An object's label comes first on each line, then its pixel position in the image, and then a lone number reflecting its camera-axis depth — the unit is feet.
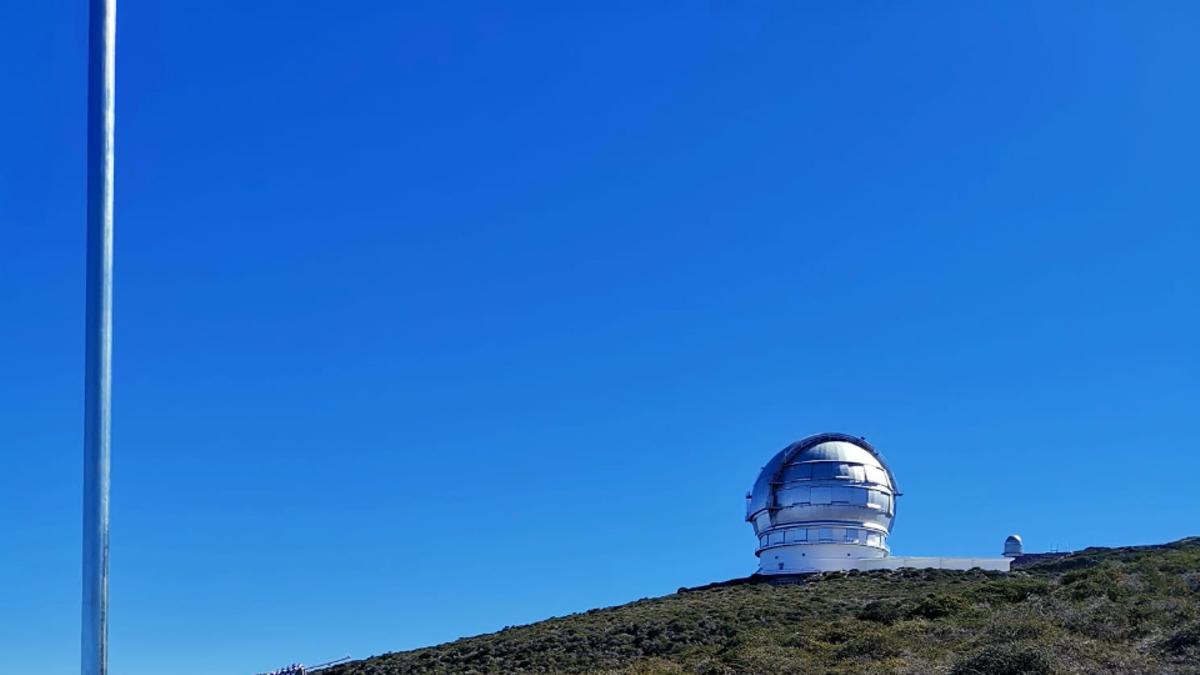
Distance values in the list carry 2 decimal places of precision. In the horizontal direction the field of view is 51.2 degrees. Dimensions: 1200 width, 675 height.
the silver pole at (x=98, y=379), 22.88
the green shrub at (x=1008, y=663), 75.97
